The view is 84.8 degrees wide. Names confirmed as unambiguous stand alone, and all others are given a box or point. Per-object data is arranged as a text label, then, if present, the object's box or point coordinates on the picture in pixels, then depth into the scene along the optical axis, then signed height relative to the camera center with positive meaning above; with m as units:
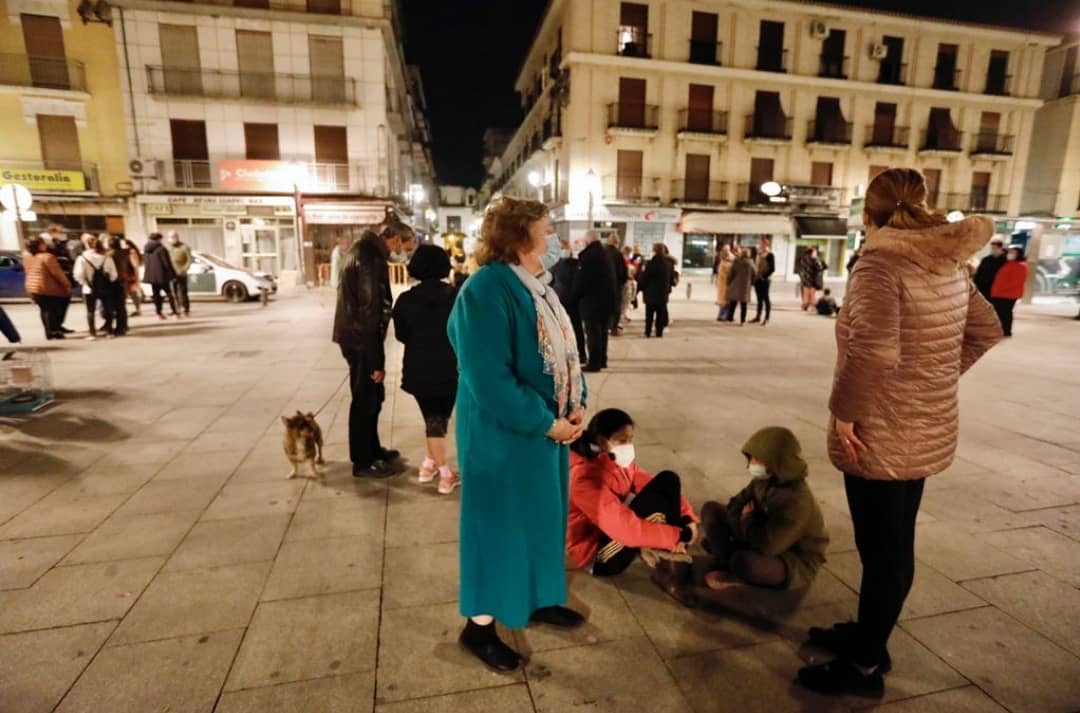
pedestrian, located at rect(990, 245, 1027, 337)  10.26 -0.56
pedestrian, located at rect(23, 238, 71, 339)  9.24 -0.76
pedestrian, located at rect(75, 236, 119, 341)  9.83 -0.66
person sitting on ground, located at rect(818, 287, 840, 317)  14.13 -1.35
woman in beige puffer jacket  1.95 -0.42
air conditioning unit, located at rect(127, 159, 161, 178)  21.42 +2.52
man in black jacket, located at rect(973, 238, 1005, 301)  10.66 -0.25
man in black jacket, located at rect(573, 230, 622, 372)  7.43 -0.62
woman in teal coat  2.01 -0.62
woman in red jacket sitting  2.84 -1.28
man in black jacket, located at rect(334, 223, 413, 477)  4.02 -0.58
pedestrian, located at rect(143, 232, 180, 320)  11.95 -0.57
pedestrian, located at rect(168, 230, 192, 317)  12.67 -0.57
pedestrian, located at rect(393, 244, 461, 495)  3.78 -0.57
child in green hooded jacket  2.78 -1.31
